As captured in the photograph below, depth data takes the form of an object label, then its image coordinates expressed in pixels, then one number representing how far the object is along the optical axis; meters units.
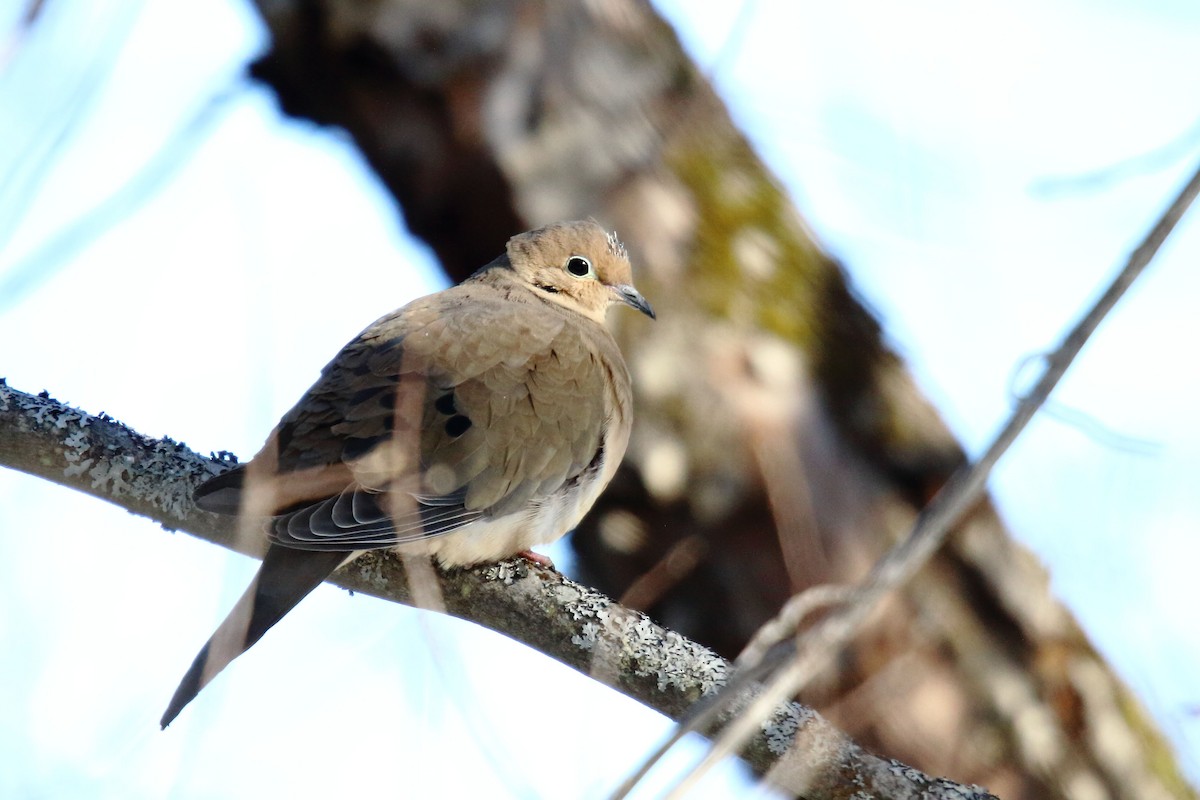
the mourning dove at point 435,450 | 6.08
